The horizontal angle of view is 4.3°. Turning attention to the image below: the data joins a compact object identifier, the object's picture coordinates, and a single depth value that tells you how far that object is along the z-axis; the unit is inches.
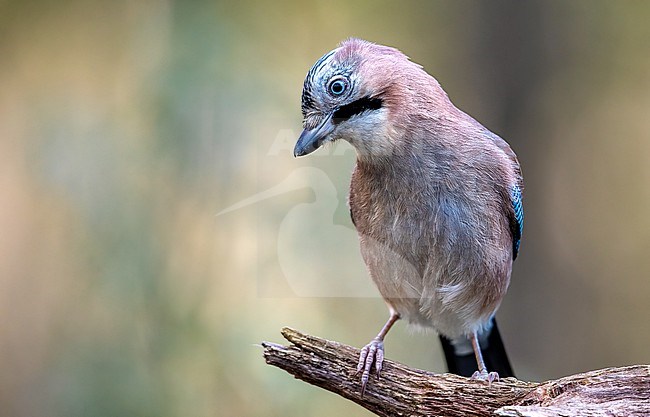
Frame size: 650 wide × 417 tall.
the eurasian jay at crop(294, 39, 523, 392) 158.0
